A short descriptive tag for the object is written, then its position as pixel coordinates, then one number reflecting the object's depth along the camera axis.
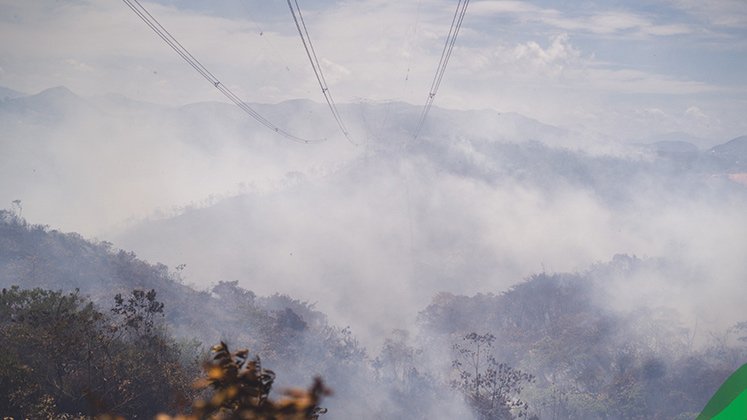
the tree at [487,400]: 52.75
